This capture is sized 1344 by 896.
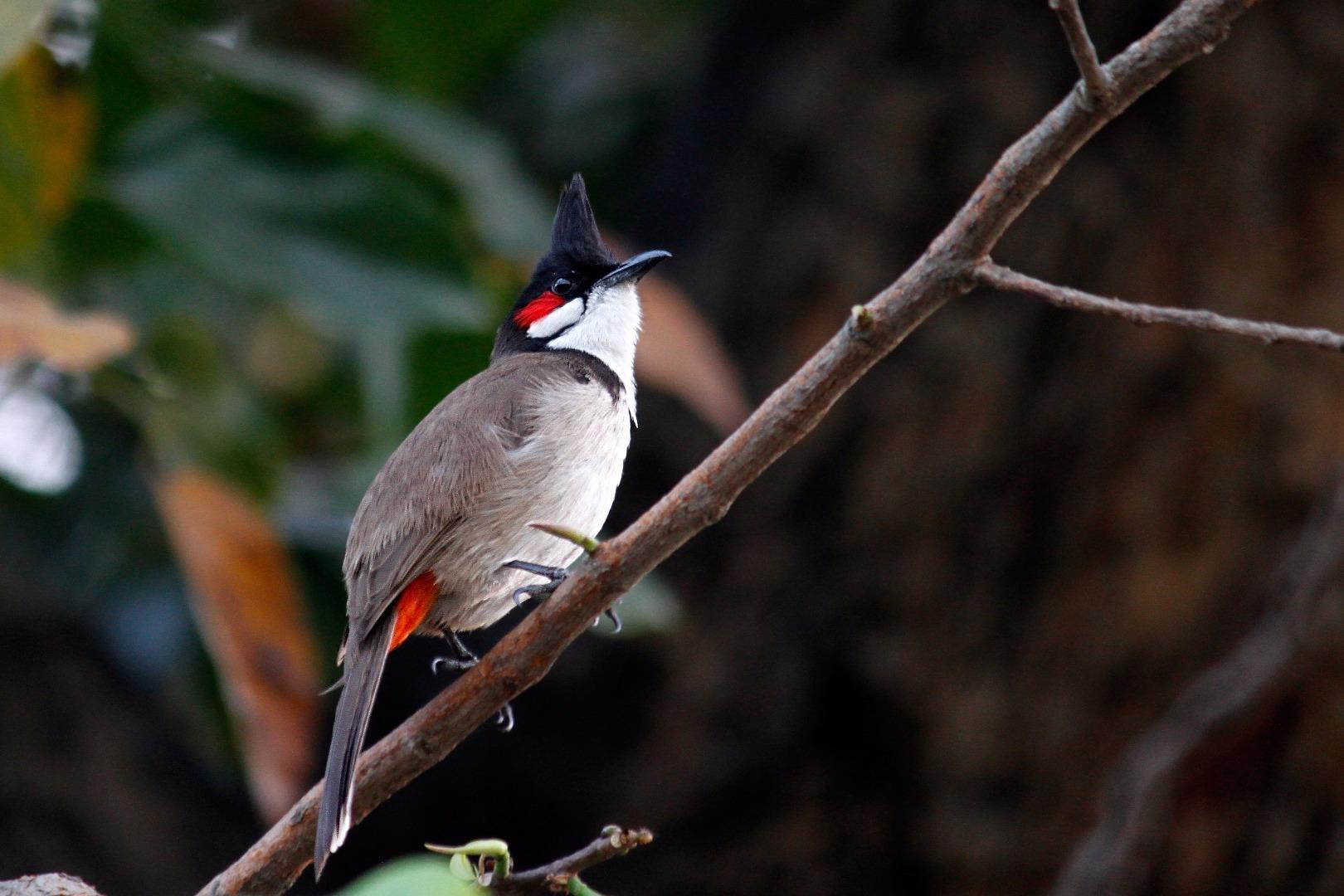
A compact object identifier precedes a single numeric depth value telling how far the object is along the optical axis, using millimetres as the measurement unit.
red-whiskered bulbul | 4488
